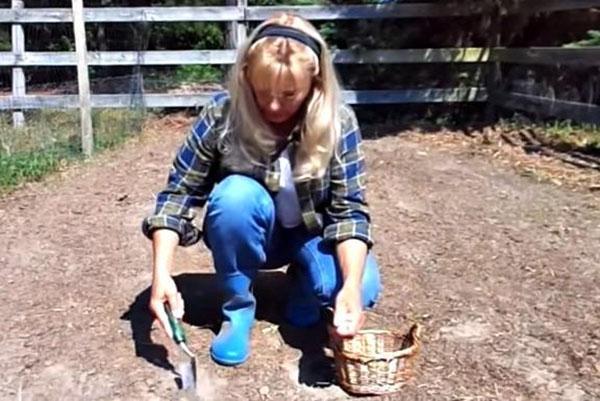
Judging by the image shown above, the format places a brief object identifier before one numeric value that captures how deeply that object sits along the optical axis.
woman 2.39
